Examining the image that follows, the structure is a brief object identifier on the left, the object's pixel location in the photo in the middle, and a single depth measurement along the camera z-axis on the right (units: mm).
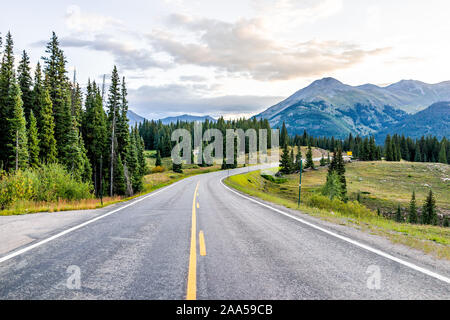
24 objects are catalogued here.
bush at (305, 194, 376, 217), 19781
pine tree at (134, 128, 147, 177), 57094
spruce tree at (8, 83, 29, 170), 28266
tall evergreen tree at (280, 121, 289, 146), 131600
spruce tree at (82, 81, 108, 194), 42906
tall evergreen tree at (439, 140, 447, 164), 110562
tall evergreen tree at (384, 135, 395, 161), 112438
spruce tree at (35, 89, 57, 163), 33219
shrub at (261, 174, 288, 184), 73306
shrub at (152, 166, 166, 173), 83750
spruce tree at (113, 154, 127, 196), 41150
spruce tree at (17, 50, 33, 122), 35812
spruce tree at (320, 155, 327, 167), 106938
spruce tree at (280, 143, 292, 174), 84750
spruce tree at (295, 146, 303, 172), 95375
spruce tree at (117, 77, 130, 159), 41438
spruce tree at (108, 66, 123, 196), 38625
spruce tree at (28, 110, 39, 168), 31172
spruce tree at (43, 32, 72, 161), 34750
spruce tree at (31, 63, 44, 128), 34875
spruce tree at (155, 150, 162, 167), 91125
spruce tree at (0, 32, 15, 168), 30156
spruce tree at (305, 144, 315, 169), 97344
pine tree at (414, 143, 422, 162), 124000
